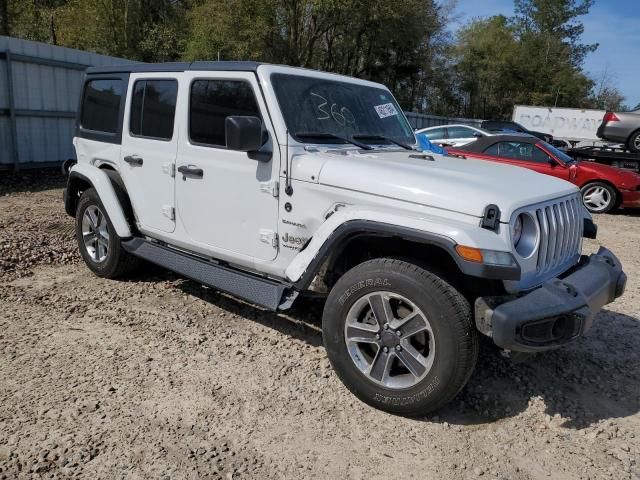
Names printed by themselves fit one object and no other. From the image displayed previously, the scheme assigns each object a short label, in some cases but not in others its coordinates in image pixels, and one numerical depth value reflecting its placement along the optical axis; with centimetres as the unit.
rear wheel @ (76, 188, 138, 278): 511
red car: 1039
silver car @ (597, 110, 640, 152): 1359
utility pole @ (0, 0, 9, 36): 2048
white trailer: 2642
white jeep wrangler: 296
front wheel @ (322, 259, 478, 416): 295
